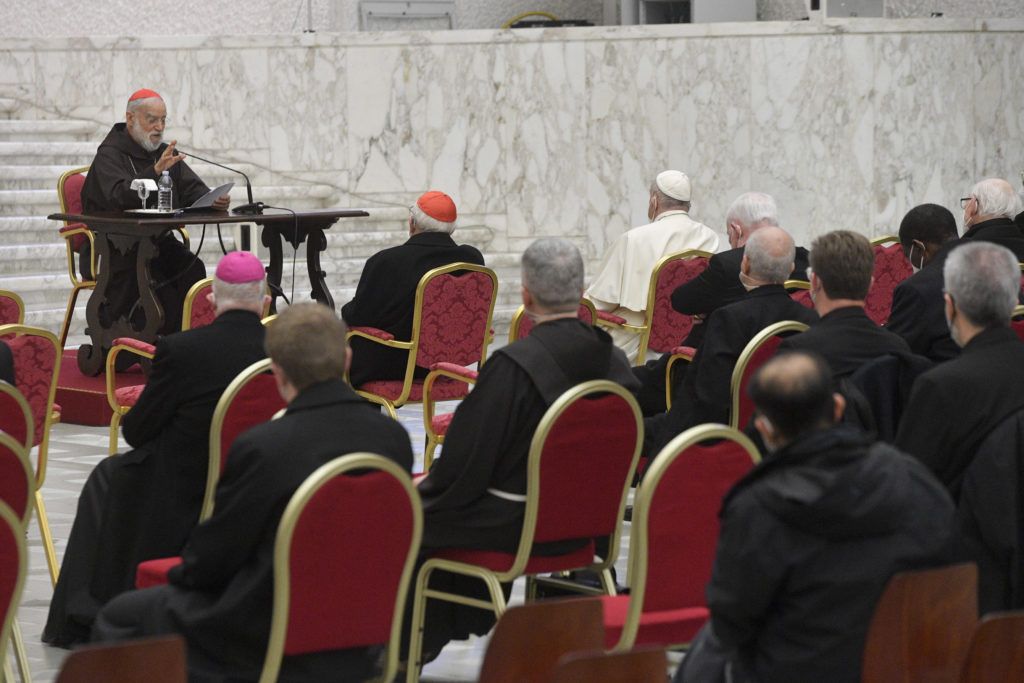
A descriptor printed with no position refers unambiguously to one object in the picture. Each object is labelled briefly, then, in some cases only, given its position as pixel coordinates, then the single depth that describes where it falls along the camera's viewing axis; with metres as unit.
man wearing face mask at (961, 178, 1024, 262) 11.82
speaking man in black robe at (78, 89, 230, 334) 14.79
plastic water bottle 15.11
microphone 14.92
